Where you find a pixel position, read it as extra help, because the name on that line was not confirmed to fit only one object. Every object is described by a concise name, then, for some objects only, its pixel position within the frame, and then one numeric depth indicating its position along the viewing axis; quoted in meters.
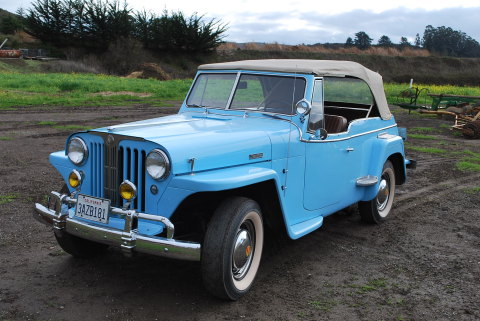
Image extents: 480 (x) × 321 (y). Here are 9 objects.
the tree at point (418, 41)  84.19
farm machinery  13.84
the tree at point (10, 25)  48.81
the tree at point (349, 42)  67.19
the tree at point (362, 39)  74.69
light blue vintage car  3.44
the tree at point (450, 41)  77.00
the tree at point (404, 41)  75.34
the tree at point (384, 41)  73.55
